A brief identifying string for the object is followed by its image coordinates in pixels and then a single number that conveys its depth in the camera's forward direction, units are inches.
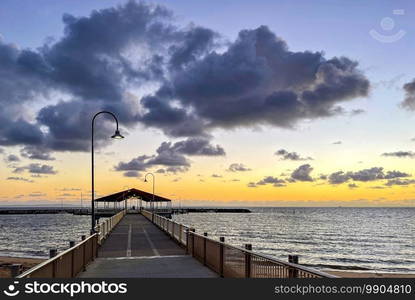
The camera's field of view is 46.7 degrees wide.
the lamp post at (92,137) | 1026.9
